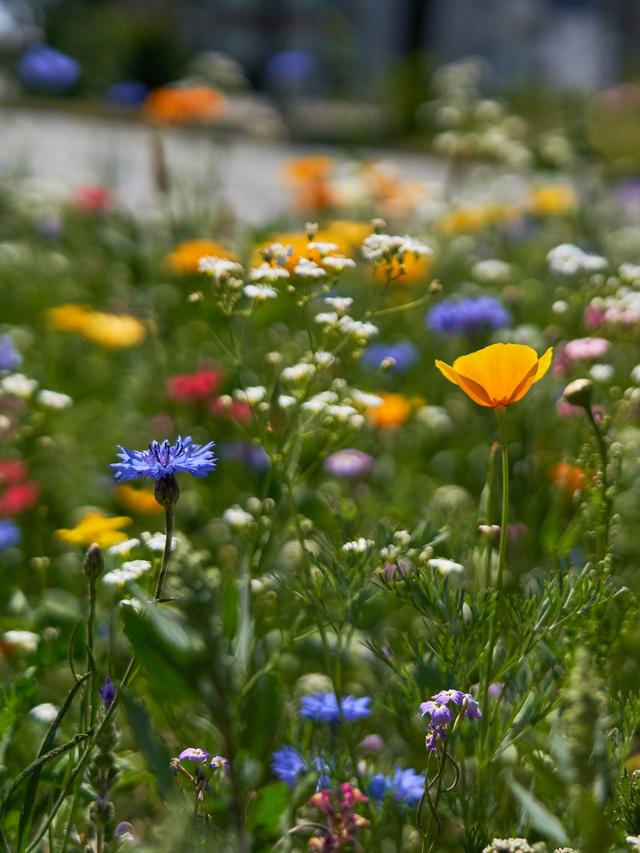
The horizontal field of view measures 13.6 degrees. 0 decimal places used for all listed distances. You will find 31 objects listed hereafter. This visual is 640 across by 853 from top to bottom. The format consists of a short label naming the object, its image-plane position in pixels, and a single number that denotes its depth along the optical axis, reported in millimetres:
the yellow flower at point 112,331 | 1917
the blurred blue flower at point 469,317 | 1620
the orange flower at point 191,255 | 1845
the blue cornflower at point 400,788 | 1117
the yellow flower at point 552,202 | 3752
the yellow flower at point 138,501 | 1504
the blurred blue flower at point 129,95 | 6285
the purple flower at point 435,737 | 1052
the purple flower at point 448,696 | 1055
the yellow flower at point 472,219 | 3453
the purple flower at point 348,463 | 1527
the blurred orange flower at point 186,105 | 3529
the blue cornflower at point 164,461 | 1060
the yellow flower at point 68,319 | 1956
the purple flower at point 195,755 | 1064
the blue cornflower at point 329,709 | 1149
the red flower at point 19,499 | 1445
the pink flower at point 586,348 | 1336
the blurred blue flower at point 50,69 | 5367
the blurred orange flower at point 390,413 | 1606
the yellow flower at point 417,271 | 1956
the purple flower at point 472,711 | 1072
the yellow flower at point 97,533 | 1247
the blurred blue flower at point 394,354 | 1689
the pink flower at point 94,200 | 3994
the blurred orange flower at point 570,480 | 1381
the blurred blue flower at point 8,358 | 1467
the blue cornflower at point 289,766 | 1124
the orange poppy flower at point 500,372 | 1082
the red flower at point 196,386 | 1624
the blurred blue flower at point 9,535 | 1391
